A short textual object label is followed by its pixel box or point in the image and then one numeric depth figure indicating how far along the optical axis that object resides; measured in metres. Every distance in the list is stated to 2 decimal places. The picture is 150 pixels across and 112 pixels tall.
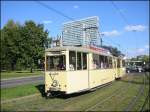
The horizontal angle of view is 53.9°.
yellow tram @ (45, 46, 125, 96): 8.01
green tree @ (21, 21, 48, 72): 27.60
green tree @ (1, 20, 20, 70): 29.88
